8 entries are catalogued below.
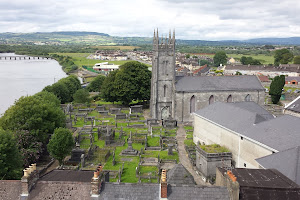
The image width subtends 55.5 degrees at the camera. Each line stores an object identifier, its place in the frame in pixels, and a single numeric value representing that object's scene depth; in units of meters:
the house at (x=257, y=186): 13.12
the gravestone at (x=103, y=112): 47.14
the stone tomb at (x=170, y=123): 40.12
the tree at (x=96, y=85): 73.81
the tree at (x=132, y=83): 51.09
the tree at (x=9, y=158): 19.83
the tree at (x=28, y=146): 24.39
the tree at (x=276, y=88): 56.38
